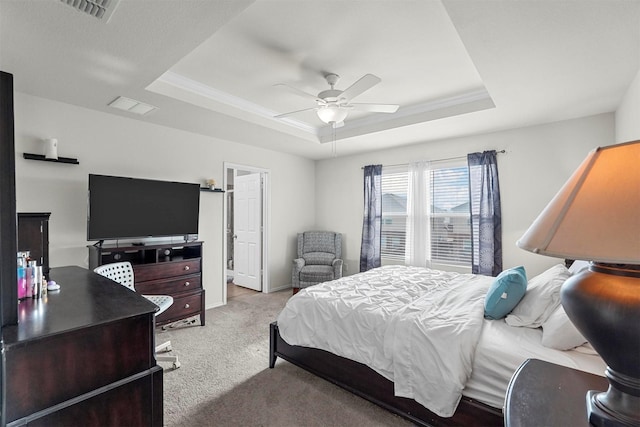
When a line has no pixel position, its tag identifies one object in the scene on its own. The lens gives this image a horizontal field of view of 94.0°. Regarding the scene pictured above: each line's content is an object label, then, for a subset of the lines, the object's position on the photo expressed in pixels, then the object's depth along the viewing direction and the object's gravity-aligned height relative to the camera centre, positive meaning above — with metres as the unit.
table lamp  0.63 -0.09
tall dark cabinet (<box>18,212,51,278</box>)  2.43 -0.17
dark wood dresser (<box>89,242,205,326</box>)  3.16 -0.65
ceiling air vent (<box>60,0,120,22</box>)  1.64 +1.17
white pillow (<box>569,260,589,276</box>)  2.33 -0.44
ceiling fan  2.56 +1.02
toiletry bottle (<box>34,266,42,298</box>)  1.58 -0.37
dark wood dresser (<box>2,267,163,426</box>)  1.09 -0.61
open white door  5.30 -0.33
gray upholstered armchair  4.91 -0.80
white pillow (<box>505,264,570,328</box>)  1.91 -0.60
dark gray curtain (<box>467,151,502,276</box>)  3.94 -0.04
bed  1.67 -0.82
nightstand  0.81 -0.56
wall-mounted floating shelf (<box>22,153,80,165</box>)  2.80 +0.54
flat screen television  3.02 +0.07
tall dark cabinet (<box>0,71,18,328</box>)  1.16 +0.02
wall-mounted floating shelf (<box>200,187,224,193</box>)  4.14 +0.34
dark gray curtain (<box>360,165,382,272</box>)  5.04 -0.12
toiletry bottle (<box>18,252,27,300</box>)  1.53 -0.35
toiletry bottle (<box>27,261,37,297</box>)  1.57 -0.36
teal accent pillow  2.05 -0.57
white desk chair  2.61 -0.61
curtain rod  4.00 +0.80
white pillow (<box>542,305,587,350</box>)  1.61 -0.67
